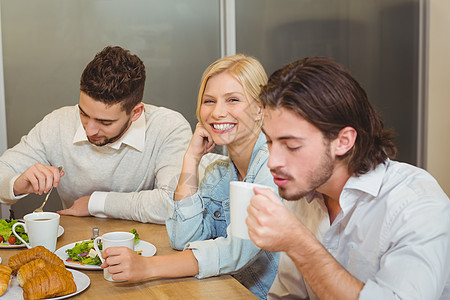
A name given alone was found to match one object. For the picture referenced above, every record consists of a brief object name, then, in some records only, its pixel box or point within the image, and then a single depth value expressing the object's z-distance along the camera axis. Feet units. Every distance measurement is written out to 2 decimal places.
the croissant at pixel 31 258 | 3.86
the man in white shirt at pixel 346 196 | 2.94
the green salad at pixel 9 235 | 4.79
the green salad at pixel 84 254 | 4.24
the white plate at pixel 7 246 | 4.70
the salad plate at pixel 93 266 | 4.17
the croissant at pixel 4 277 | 3.54
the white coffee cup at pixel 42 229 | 4.35
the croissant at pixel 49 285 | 3.43
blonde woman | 4.29
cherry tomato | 4.77
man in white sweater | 5.87
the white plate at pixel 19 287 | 3.57
